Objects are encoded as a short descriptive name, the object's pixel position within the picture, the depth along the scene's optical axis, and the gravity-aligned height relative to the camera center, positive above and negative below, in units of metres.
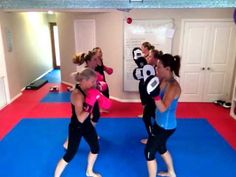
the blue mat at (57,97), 5.60 -1.51
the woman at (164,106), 2.15 -0.64
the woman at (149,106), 3.13 -0.95
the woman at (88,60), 3.28 -0.31
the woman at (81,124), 2.16 -0.88
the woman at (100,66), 3.55 -0.47
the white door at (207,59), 5.06 -0.47
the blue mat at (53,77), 7.79 -1.40
